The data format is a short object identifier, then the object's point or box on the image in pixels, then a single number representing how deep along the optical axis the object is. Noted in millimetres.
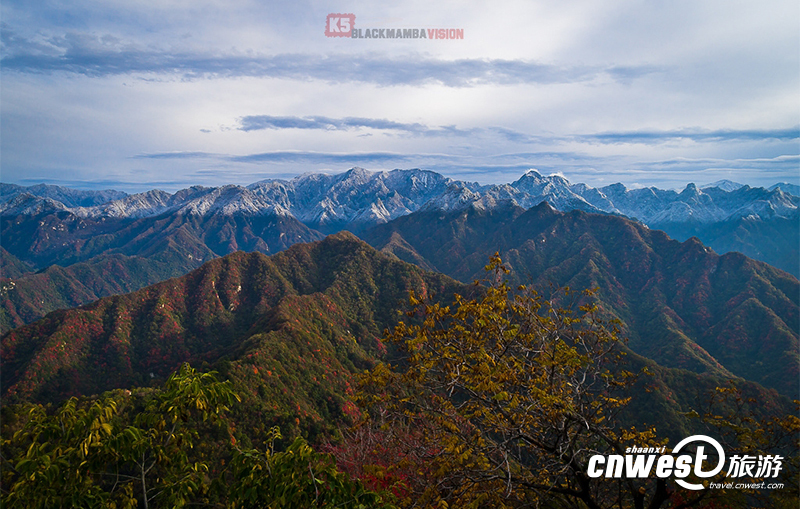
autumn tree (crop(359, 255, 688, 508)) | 12398
